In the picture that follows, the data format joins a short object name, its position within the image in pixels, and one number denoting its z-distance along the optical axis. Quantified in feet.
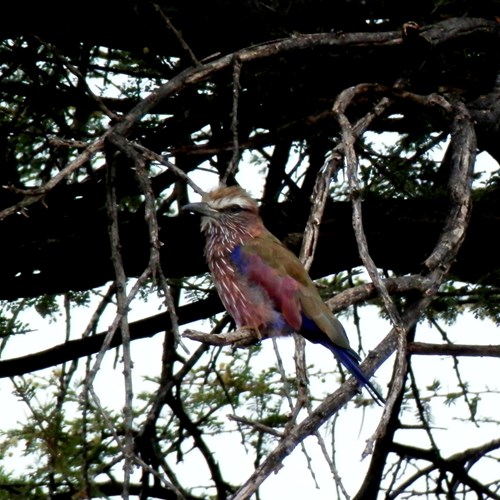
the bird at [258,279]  32.14
